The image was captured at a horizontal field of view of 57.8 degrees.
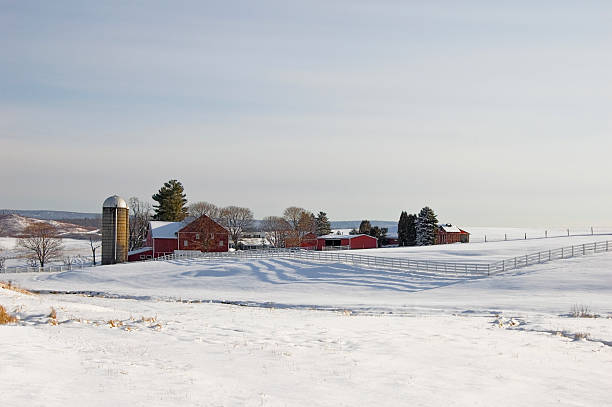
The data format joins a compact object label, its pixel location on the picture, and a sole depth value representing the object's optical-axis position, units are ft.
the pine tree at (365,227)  360.48
